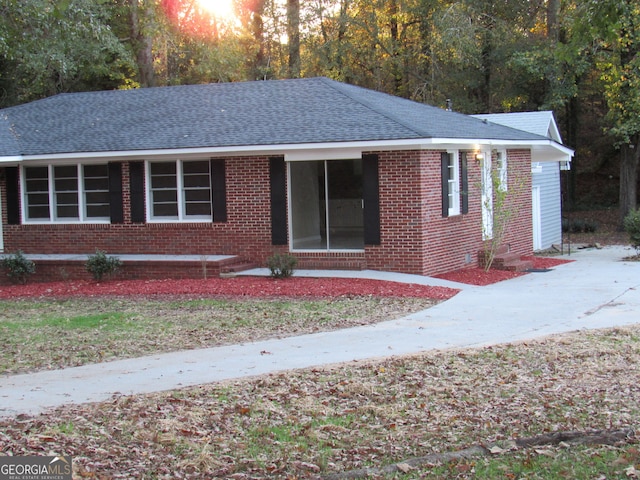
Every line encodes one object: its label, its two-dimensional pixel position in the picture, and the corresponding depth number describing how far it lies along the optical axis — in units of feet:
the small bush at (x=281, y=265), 57.67
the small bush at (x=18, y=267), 63.46
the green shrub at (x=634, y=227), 75.72
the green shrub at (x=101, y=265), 61.62
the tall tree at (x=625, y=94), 98.43
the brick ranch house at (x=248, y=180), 59.98
